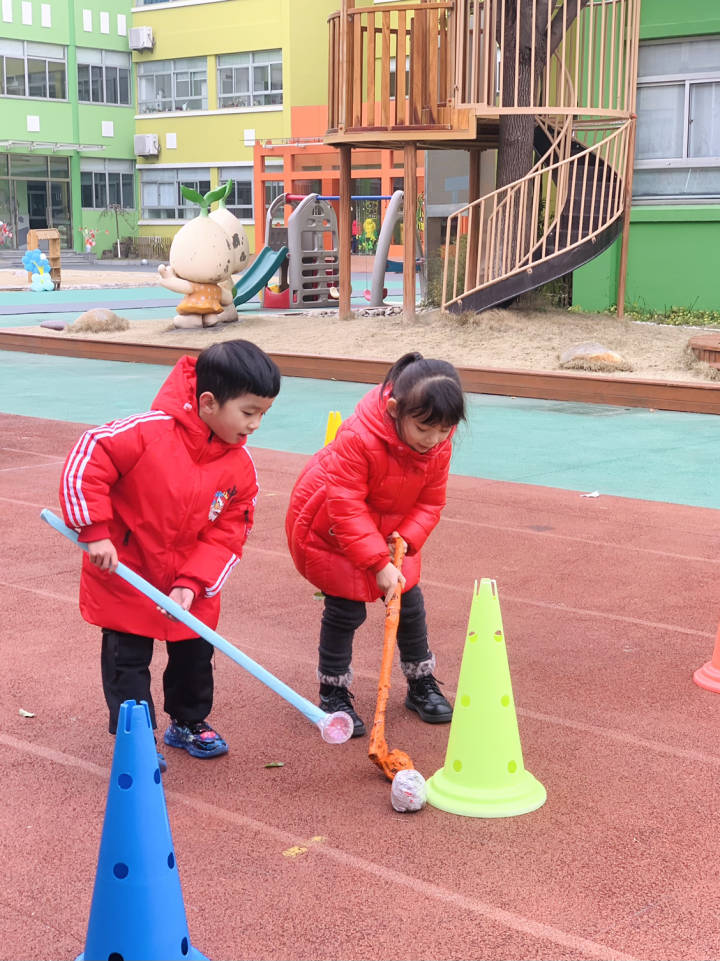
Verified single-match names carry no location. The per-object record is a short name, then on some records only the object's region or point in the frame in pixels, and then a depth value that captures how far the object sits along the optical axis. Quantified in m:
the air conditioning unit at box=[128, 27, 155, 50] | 49.41
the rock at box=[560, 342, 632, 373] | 11.92
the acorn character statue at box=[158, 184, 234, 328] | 16.36
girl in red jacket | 3.56
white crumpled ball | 3.30
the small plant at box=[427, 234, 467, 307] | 16.52
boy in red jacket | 3.35
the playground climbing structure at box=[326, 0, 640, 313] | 13.38
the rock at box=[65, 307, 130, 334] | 16.52
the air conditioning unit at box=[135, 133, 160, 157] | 50.44
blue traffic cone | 2.37
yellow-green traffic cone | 3.39
